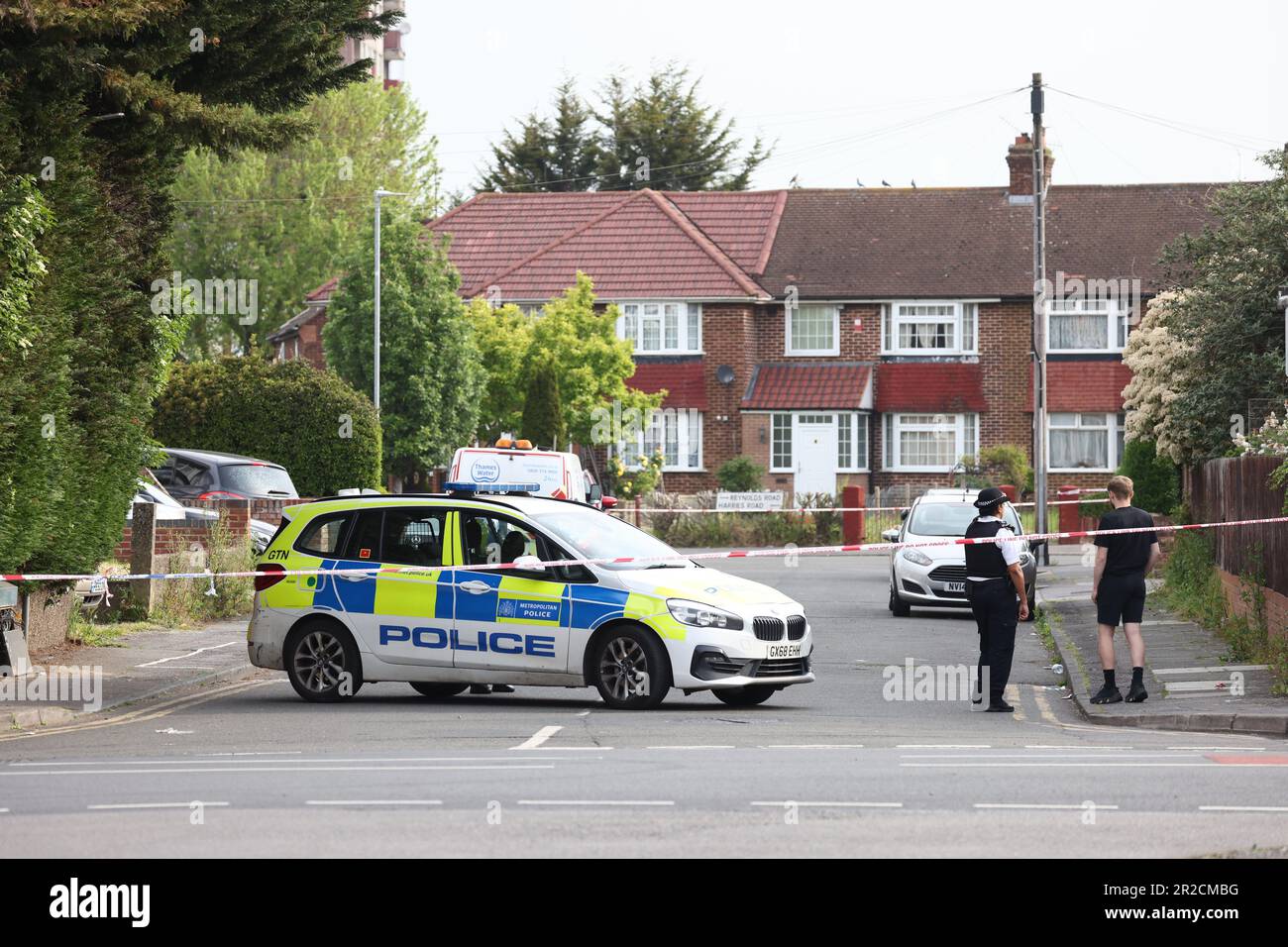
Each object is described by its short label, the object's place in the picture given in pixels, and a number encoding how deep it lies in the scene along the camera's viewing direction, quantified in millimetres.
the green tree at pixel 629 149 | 69938
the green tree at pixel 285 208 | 62688
